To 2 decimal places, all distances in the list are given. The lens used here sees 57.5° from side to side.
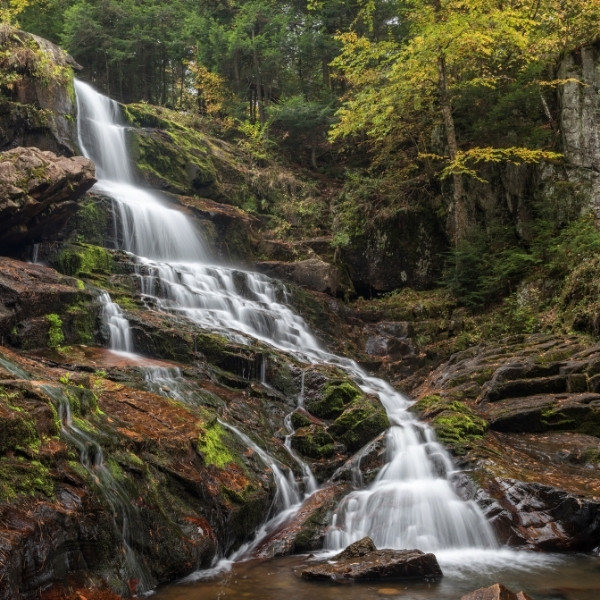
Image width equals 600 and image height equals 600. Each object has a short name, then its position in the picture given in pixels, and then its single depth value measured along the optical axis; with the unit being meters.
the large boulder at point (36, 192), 10.86
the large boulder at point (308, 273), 16.67
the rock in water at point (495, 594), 4.12
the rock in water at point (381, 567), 5.50
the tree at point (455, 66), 14.77
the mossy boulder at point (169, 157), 19.22
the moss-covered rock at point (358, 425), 9.09
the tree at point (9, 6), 17.59
